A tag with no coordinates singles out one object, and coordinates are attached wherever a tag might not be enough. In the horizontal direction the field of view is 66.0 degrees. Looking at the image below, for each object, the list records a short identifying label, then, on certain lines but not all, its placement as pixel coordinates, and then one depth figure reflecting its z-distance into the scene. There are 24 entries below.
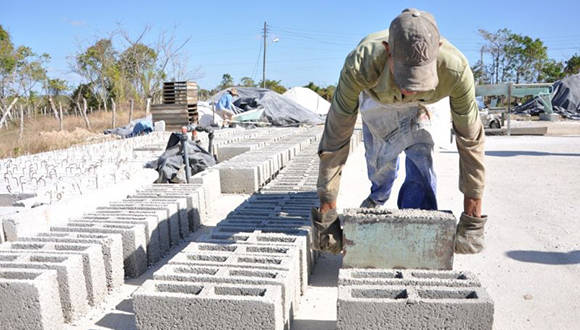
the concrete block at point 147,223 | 3.49
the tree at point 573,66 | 29.62
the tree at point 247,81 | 41.78
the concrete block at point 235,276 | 2.34
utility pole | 29.91
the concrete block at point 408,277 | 2.21
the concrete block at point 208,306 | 2.14
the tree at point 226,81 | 42.78
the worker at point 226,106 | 17.28
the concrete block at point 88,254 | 2.85
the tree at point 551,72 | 30.12
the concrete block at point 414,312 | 2.01
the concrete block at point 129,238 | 3.30
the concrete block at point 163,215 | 3.76
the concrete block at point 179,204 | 4.05
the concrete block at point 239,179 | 5.73
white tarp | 24.03
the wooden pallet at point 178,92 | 15.84
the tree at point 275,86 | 36.41
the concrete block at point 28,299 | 2.43
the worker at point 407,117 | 2.04
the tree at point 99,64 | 24.19
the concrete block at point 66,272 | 2.65
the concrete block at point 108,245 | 3.05
